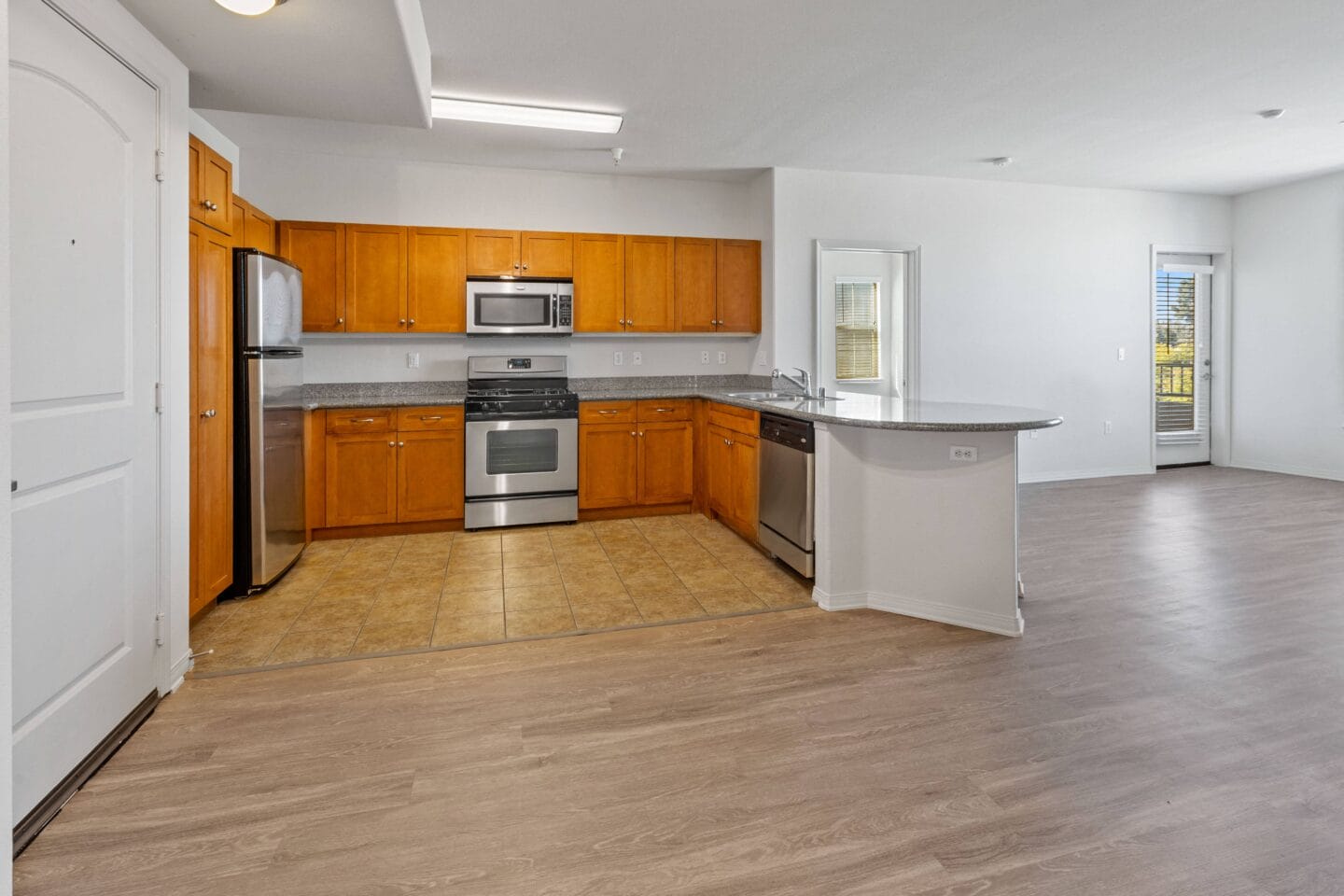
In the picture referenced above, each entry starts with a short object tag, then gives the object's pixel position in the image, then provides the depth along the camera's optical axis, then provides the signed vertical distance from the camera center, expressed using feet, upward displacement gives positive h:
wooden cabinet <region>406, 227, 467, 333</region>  16.17 +3.18
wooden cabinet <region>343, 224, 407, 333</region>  15.78 +3.14
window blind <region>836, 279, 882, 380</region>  23.11 +2.71
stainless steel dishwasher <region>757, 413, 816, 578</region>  11.35 -1.24
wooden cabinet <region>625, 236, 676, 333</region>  17.54 +3.35
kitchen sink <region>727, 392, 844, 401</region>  13.87 +0.44
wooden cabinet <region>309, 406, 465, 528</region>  15.16 -1.08
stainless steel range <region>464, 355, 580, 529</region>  15.90 -0.90
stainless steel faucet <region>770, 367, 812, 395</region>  14.65 +0.81
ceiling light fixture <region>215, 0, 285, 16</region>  6.88 +4.07
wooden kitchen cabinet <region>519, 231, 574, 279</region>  16.87 +3.96
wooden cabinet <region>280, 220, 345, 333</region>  15.42 +3.36
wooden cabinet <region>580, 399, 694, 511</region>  16.79 -0.90
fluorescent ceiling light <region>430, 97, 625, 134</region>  13.15 +5.84
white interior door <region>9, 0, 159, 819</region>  5.54 +0.21
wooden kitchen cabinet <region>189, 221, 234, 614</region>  9.63 +0.04
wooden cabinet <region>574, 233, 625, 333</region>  17.24 +3.33
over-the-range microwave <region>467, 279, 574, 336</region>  16.51 +2.62
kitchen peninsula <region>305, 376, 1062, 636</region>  9.50 -1.31
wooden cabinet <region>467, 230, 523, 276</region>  16.52 +3.89
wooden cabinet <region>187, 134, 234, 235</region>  9.43 +3.28
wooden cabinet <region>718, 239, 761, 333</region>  18.11 +3.46
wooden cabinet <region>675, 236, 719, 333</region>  17.85 +3.43
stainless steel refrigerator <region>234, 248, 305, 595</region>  10.99 +0.02
